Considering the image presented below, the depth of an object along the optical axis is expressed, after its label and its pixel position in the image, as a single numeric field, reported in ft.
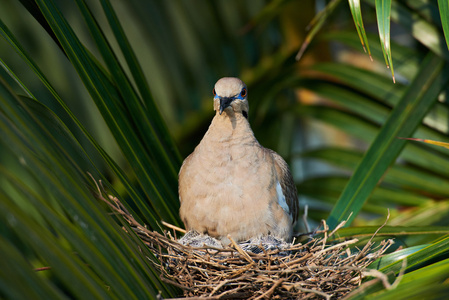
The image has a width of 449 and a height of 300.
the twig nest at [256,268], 14.52
